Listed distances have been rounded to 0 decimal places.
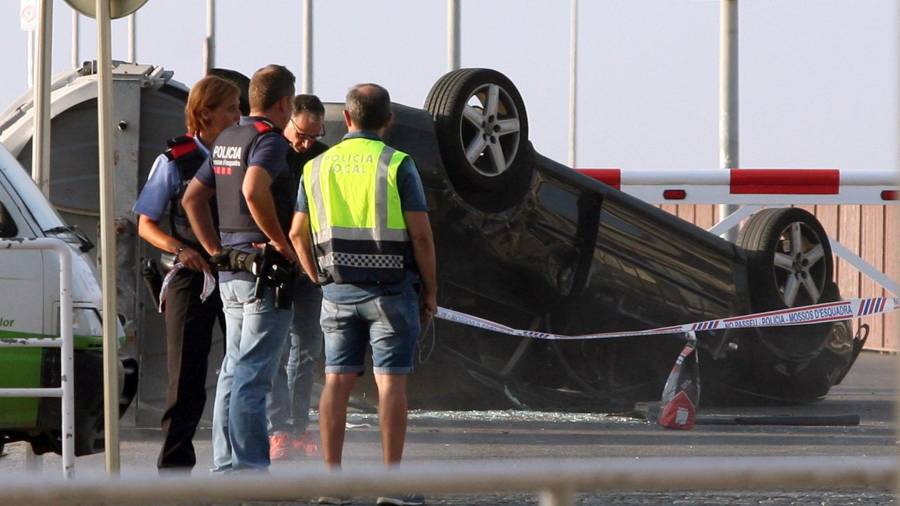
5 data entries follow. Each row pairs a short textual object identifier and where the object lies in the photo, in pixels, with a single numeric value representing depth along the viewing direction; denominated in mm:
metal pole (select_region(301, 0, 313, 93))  64500
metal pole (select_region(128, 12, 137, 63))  82375
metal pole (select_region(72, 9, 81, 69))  82337
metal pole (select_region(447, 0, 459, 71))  52719
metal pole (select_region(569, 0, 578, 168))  85250
